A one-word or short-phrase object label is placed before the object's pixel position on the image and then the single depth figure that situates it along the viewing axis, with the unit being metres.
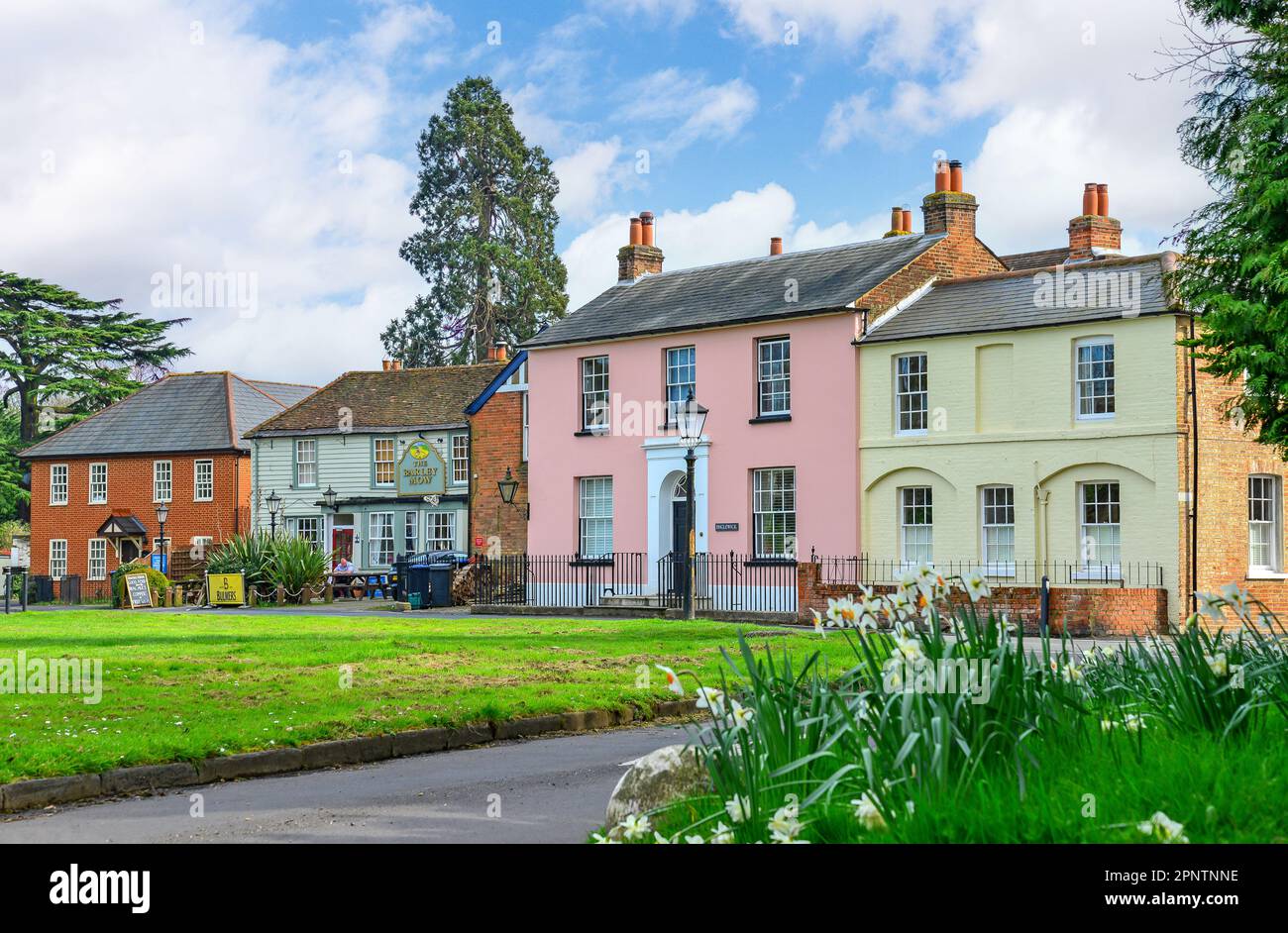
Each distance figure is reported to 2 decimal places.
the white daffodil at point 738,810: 6.49
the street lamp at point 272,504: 50.00
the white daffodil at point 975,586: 7.32
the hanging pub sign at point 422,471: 48.47
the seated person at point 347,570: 44.34
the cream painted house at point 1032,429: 28.12
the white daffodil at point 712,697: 7.19
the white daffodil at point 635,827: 6.50
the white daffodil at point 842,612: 7.20
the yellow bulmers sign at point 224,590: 39.19
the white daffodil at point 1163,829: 5.52
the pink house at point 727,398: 32.75
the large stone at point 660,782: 7.44
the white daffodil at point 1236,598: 7.67
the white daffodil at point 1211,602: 7.59
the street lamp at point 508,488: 40.88
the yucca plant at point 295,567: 40.44
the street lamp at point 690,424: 26.88
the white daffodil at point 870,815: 5.99
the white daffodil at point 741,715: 7.09
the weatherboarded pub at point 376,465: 48.41
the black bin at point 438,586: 38.31
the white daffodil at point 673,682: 6.90
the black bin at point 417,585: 38.12
